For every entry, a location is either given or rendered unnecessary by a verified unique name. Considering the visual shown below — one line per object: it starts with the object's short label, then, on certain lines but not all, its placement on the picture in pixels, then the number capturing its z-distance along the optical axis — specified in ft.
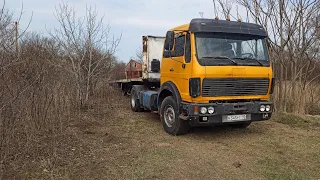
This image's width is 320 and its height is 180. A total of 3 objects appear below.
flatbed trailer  24.71
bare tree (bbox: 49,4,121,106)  26.19
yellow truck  16.03
